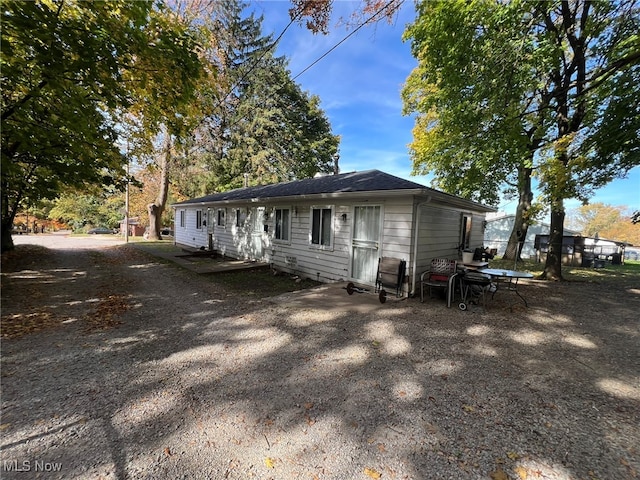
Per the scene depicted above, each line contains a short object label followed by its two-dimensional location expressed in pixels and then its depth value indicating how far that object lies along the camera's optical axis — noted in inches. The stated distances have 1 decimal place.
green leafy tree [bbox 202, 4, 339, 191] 904.3
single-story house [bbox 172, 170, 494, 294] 251.0
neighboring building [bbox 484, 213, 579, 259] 916.6
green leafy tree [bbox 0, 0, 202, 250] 141.0
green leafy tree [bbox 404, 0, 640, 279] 277.3
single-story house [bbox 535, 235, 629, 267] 693.3
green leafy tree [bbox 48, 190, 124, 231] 1458.7
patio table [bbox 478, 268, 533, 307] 220.9
